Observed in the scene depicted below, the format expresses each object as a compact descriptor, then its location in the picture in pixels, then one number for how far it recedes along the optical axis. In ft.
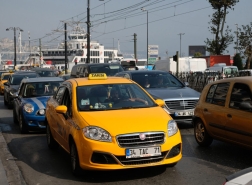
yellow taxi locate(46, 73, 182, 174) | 20.20
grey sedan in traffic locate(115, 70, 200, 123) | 37.09
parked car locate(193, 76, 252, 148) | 24.14
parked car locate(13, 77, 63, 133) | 37.04
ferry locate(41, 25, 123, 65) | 301.63
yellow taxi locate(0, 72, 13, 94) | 98.84
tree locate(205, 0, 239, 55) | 128.67
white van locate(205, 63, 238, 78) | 108.04
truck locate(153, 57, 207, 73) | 119.96
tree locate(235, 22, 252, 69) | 147.43
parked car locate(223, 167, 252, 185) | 11.52
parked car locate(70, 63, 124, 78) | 69.41
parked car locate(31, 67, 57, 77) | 95.91
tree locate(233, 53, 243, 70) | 172.65
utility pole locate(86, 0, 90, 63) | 116.06
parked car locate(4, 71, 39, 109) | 63.62
